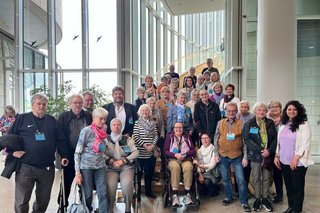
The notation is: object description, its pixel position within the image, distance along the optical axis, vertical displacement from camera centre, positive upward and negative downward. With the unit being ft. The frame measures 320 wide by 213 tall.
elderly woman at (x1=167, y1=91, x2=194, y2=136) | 16.84 -0.82
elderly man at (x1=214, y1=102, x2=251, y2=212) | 14.47 -2.26
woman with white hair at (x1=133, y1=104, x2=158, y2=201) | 14.84 -1.75
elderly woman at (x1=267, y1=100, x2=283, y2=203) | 15.15 -3.24
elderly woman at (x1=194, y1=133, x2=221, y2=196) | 15.37 -3.05
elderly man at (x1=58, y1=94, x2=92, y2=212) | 13.06 -1.00
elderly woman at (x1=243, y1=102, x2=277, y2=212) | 14.24 -2.10
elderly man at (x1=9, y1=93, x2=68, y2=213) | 11.25 -1.89
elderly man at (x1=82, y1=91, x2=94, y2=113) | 14.69 -0.08
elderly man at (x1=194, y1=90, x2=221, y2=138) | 16.79 -0.81
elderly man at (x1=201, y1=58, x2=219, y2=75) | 25.42 +2.69
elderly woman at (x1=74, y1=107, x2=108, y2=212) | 11.96 -2.18
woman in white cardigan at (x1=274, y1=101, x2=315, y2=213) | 12.92 -2.04
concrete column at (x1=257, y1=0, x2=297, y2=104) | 20.80 +3.18
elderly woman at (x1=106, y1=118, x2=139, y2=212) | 12.85 -2.54
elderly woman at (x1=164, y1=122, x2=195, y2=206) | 14.57 -2.64
